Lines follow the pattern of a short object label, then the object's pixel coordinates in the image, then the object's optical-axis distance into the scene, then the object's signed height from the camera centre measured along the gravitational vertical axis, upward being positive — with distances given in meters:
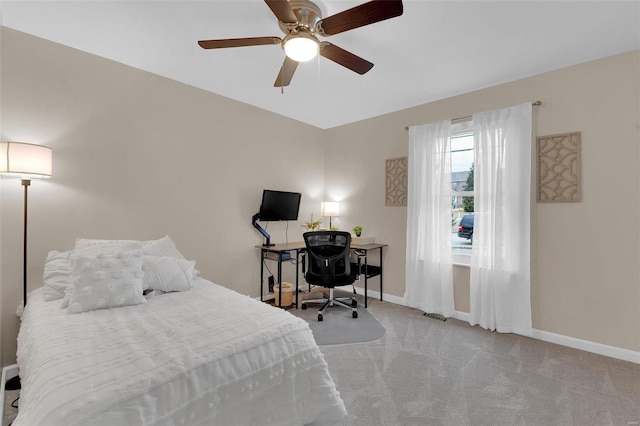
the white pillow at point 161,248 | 2.58 -0.32
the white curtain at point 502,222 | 3.02 -0.07
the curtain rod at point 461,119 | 3.44 +1.13
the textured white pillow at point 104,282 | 1.89 -0.47
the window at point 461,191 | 3.60 +0.30
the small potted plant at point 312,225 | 4.51 -0.17
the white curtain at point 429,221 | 3.60 -0.08
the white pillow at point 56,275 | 2.08 -0.46
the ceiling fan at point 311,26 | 1.58 +1.13
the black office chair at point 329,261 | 3.48 -0.56
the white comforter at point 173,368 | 1.08 -0.66
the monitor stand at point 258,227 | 3.95 -0.18
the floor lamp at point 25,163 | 2.08 +0.35
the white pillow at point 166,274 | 2.27 -0.49
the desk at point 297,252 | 3.73 -0.51
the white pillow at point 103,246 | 2.28 -0.27
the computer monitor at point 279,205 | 3.99 +0.11
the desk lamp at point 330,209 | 4.62 +0.08
